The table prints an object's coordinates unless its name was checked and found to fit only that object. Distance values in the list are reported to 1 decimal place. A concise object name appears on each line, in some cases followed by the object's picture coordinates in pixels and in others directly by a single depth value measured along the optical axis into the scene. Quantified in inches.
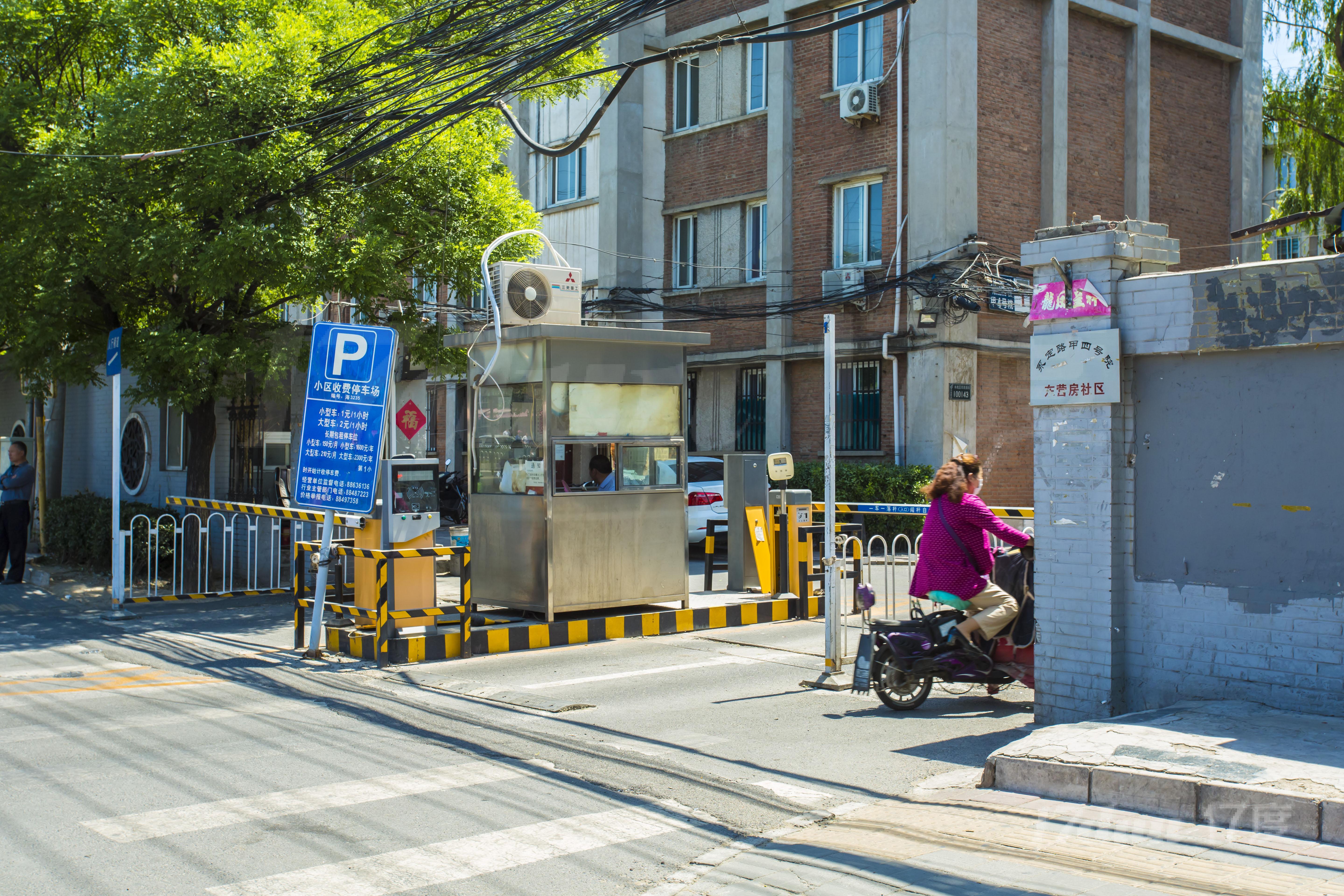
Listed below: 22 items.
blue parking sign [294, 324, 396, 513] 431.5
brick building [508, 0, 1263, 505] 836.6
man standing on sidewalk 656.4
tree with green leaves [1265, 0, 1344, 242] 950.4
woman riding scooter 323.9
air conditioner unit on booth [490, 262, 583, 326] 463.2
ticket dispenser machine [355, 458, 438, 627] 425.7
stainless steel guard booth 460.1
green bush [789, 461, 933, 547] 789.2
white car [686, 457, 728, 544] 777.6
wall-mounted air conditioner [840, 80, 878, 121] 865.5
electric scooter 327.6
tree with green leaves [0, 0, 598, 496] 545.3
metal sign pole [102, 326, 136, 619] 531.8
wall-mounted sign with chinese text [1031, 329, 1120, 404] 302.0
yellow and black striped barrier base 420.8
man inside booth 479.8
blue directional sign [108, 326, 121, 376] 533.0
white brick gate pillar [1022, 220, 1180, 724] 302.2
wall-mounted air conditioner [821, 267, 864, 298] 877.2
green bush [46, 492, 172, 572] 677.9
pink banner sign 305.7
